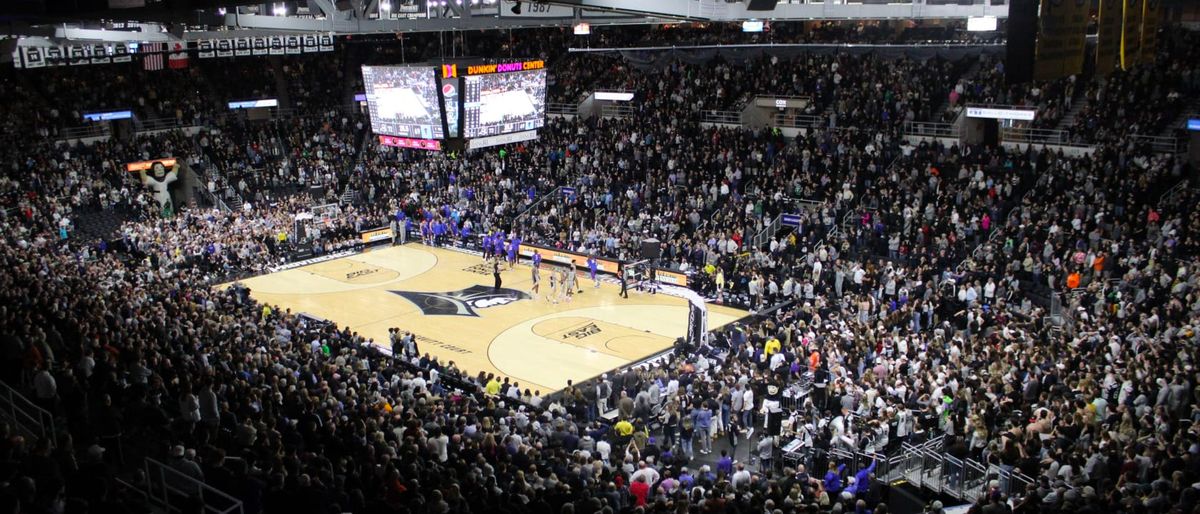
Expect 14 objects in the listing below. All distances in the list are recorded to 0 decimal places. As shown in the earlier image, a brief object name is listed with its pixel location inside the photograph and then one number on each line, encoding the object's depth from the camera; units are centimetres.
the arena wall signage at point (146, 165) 4231
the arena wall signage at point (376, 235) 3977
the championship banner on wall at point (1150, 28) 1497
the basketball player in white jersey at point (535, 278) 3209
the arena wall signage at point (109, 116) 4462
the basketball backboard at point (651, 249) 3253
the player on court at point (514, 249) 3584
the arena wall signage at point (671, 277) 3169
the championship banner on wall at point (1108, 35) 1337
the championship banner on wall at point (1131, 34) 1377
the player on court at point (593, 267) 3281
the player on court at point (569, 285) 3114
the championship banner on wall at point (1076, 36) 1209
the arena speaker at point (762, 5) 1566
